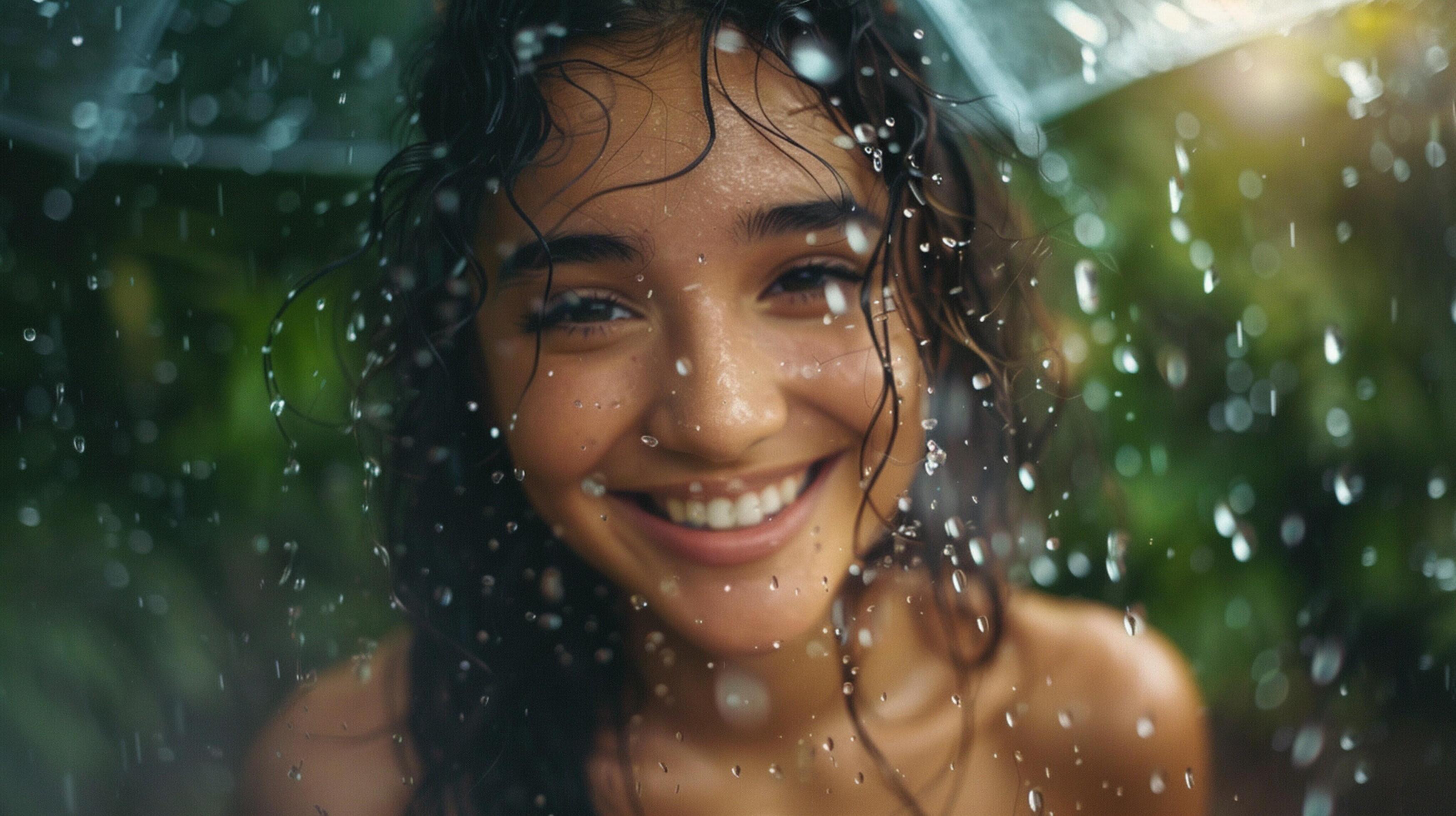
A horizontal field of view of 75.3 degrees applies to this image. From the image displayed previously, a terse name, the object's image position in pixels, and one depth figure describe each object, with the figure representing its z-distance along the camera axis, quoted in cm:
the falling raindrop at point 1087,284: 90
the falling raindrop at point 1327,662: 106
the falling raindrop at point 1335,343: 102
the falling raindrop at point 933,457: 79
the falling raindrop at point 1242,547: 104
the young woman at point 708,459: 64
